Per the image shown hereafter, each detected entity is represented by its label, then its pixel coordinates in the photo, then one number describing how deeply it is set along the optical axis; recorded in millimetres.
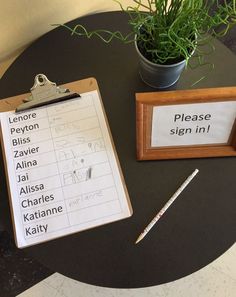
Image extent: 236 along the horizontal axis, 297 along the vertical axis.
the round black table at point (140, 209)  717
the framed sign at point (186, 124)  661
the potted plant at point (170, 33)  670
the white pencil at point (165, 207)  731
